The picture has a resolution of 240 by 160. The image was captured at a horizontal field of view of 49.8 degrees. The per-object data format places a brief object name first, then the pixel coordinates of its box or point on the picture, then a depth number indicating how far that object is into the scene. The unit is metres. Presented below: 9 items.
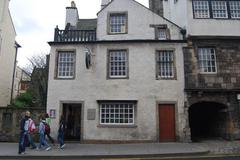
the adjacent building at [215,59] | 17.55
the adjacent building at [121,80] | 17.39
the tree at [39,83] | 30.33
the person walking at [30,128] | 13.35
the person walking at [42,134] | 14.34
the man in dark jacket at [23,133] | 12.66
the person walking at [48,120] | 16.24
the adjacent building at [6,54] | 24.11
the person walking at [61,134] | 14.56
